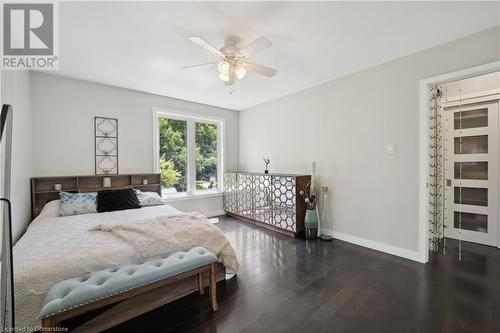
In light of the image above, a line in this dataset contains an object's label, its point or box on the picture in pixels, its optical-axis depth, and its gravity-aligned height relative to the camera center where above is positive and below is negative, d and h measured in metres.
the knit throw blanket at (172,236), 1.95 -0.68
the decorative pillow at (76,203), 2.88 -0.52
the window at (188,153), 4.42 +0.27
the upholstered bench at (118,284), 1.29 -0.81
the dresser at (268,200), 3.65 -0.68
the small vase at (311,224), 3.49 -0.96
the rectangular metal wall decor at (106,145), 3.62 +0.35
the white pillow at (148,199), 3.47 -0.54
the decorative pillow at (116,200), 3.11 -0.52
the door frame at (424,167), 2.60 -0.04
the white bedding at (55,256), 1.40 -0.69
